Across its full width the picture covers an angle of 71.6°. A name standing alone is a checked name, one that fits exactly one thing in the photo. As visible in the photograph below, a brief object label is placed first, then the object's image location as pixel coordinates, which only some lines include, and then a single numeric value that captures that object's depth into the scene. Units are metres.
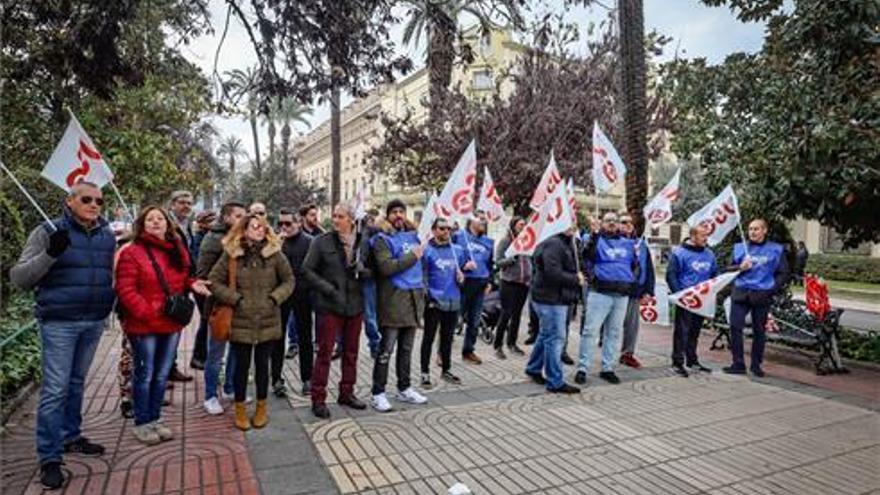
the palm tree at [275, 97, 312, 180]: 49.92
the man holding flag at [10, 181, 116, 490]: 4.06
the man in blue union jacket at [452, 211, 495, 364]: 8.04
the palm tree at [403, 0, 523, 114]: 6.34
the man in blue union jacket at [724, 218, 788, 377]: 7.70
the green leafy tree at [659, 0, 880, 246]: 7.01
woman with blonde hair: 5.12
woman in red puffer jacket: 4.64
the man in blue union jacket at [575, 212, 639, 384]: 7.04
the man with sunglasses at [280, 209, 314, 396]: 6.25
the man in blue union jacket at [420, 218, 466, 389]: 6.69
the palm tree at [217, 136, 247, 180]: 69.22
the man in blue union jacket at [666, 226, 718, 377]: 7.75
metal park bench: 7.85
